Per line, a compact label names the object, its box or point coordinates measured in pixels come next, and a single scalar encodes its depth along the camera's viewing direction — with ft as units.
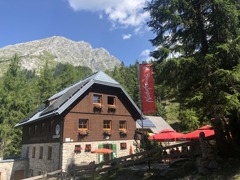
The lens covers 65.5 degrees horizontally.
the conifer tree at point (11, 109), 100.74
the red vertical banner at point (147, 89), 49.71
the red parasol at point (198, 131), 45.40
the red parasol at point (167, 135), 47.52
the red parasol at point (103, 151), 54.82
